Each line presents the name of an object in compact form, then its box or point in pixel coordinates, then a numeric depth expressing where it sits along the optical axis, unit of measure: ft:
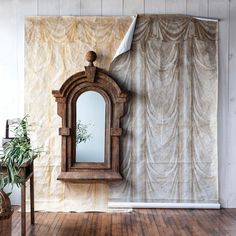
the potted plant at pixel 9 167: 11.12
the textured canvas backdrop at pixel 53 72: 15.88
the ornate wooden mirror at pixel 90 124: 15.52
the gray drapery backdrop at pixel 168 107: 15.88
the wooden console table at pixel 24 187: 12.14
